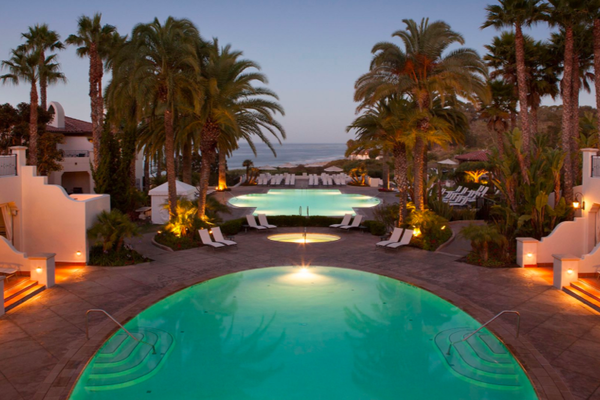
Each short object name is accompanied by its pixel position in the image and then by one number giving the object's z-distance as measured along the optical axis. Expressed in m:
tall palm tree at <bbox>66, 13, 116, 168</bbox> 22.11
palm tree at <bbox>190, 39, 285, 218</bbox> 16.23
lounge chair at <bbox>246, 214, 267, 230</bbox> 18.92
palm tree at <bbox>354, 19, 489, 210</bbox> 15.14
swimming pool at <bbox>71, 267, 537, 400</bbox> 6.91
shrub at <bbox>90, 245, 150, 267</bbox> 13.31
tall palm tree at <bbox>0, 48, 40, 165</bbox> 22.77
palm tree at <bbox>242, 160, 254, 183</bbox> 42.03
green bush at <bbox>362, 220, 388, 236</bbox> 17.94
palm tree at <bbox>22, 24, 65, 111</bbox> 23.66
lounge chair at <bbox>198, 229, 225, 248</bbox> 15.35
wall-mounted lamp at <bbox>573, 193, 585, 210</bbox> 13.12
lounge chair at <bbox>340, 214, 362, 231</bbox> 18.80
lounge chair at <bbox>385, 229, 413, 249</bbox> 15.13
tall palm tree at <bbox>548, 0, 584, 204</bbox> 15.51
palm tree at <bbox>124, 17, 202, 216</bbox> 14.71
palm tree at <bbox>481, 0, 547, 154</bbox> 16.44
